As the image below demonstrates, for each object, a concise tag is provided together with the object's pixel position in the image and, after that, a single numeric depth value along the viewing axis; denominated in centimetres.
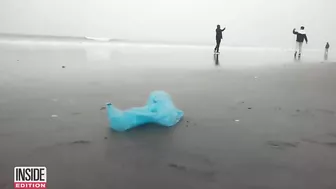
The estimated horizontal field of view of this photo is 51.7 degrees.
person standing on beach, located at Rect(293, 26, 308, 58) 1881
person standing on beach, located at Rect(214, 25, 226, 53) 2200
